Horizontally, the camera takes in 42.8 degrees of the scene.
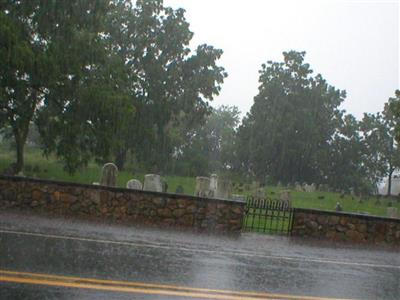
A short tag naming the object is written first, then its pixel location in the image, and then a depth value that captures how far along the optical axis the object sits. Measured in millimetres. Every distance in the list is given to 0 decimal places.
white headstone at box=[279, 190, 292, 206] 22588
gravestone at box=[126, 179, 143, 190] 18047
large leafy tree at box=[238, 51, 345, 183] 61906
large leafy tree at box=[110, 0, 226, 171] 47312
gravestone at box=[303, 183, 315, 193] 47844
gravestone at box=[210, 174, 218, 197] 22489
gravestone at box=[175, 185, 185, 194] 27359
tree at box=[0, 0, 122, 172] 26906
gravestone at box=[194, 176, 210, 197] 18750
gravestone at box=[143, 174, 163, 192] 18428
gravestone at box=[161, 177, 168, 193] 21495
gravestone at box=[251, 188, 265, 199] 31106
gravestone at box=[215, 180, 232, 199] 21000
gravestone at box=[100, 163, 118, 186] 16703
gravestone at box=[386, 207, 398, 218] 23141
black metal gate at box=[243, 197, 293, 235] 14805
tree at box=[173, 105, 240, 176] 54531
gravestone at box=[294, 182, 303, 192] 48422
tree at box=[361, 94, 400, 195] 69125
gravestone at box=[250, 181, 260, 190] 42119
